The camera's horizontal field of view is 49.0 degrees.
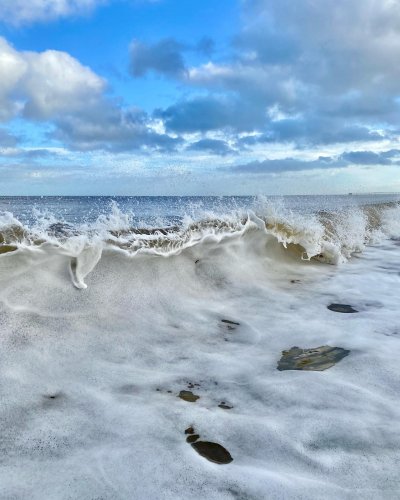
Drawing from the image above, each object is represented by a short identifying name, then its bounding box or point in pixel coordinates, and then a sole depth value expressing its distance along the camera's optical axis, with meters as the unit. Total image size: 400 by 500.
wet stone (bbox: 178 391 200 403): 2.23
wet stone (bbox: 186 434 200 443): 1.87
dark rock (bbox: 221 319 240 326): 3.53
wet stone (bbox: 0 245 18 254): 3.52
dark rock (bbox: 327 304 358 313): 3.86
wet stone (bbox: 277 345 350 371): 2.65
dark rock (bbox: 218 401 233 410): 2.16
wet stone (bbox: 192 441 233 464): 1.75
